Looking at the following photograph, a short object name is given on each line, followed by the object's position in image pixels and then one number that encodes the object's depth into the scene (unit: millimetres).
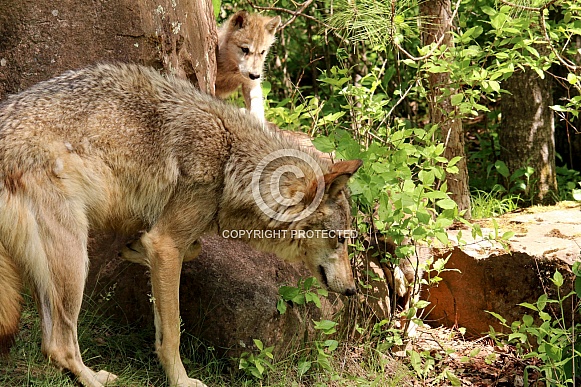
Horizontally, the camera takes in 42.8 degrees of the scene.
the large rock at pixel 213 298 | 5211
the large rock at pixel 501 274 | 6242
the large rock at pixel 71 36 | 5164
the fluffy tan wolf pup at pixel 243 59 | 7520
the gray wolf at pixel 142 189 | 4203
